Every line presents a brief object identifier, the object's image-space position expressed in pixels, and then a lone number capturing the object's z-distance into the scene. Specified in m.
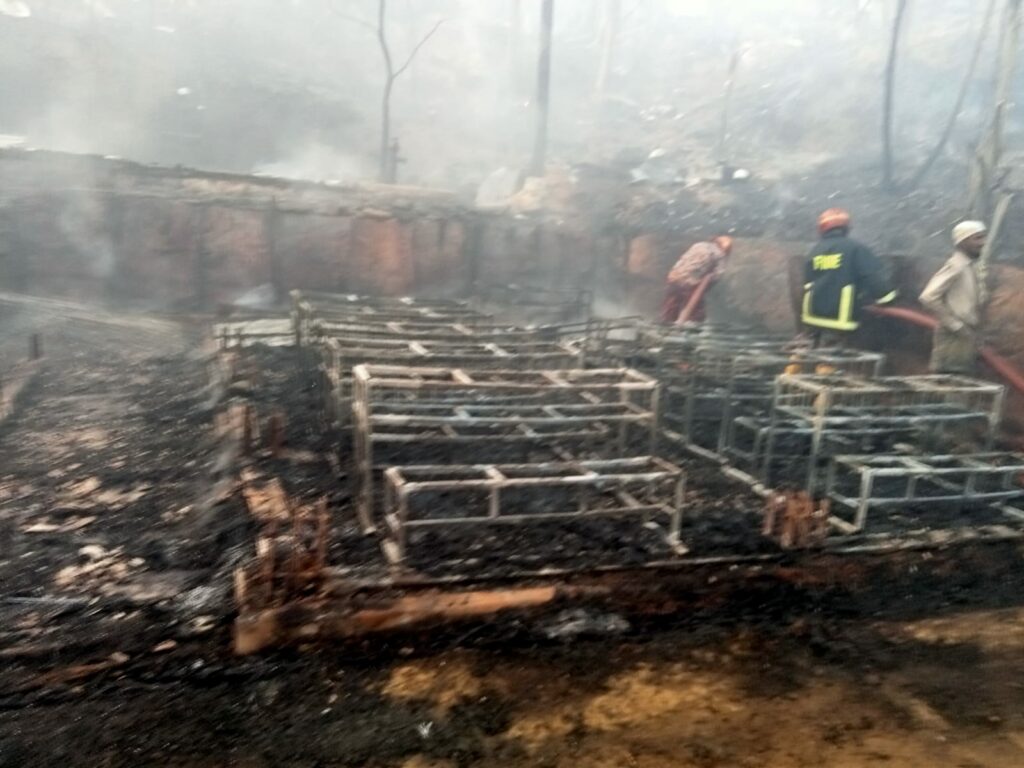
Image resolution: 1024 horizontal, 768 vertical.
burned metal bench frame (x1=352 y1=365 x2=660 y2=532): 4.86
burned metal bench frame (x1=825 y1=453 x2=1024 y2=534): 4.96
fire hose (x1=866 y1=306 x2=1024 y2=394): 6.92
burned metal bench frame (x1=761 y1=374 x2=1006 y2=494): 5.43
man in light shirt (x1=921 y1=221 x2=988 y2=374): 6.80
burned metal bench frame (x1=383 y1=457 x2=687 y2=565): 4.25
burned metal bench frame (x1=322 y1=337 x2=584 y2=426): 6.09
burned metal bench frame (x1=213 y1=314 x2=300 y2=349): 8.95
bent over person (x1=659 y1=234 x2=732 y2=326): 9.39
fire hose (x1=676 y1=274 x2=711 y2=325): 9.30
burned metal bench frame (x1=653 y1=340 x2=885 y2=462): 6.70
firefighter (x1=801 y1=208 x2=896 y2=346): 7.68
